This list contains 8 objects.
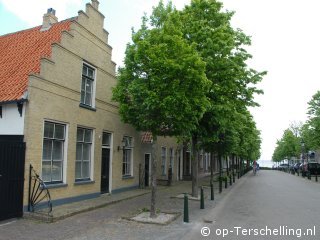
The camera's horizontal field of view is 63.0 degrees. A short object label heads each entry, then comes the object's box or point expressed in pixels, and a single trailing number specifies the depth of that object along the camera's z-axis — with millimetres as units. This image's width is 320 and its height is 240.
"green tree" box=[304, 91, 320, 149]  25361
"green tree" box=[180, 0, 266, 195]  11450
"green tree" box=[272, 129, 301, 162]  51213
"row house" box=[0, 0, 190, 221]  8540
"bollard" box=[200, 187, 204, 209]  9863
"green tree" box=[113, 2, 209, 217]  8010
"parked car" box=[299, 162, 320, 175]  35462
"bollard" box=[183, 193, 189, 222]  7821
